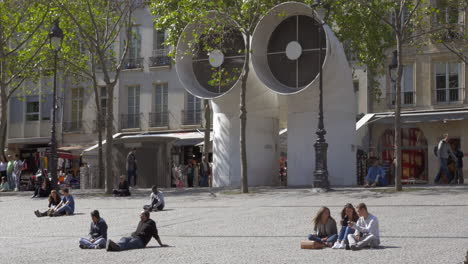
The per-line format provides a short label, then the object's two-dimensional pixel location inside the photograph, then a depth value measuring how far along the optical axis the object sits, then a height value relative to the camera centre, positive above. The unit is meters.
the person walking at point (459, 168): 27.78 -0.60
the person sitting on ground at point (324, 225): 13.62 -1.28
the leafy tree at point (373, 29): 24.70 +4.61
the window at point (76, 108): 47.31 +2.50
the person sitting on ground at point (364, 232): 12.98 -1.35
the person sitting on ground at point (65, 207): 21.50 -1.55
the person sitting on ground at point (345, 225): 13.20 -1.27
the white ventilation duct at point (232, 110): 30.86 +1.57
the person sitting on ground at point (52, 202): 21.61 -1.45
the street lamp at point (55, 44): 28.23 +3.78
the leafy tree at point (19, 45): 33.50 +4.65
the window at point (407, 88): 38.59 +3.07
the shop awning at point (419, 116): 36.00 +1.61
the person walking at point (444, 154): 27.16 -0.10
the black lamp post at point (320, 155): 25.55 -0.15
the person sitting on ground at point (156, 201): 21.53 -1.38
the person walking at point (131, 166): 32.94 -0.67
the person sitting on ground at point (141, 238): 13.69 -1.55
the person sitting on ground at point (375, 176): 27.12 -0.87
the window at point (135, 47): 45.35 +5.94
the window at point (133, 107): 45.47 +2.47
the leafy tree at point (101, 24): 29.25 +5.19
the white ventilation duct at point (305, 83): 28.86 +2.49
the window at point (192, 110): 43.16 +2.17
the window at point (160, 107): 44.41 +2.41
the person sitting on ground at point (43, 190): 28.75 -1.46
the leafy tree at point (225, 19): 27.02 +4.72
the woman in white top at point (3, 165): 34.78 -0.68
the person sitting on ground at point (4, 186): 34.72 -1.60
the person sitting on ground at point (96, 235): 14.28 -1.57
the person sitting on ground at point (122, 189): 27.71 -1.37
